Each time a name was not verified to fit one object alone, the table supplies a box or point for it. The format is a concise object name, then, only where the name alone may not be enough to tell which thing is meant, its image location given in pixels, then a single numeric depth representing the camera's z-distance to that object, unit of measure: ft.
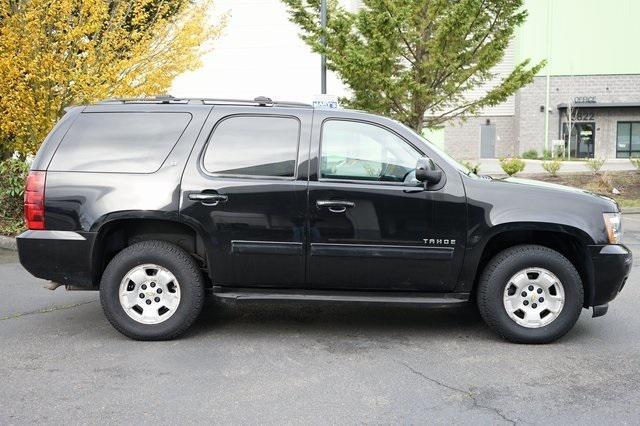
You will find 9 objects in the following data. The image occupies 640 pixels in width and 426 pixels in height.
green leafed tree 42.91
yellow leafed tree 32.91
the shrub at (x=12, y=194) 33.67
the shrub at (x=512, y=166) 67.26
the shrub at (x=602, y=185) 61.46
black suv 16.35
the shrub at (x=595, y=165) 68.64
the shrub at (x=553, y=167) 68.59
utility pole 47.03
